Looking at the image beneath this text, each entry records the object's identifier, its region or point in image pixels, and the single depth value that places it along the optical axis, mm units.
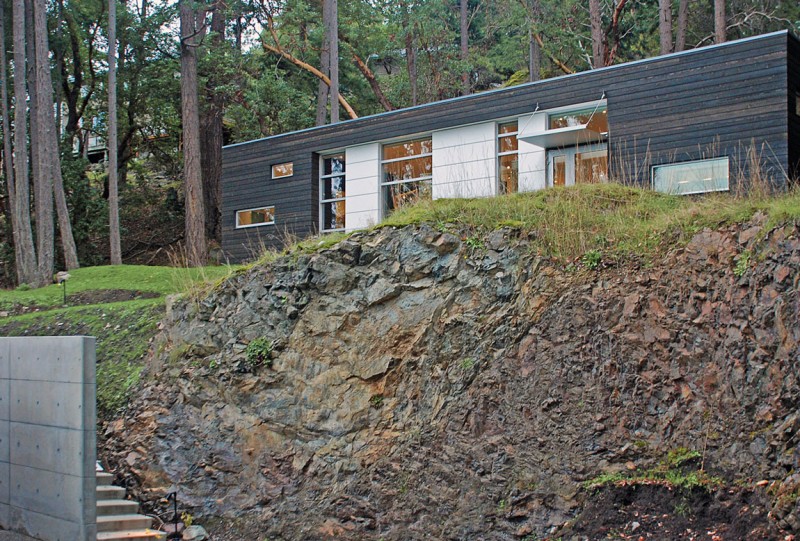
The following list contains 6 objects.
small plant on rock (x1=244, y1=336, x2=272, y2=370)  9711
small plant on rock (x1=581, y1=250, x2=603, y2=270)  8367
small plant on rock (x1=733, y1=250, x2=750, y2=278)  7199
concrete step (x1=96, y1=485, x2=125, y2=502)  9195
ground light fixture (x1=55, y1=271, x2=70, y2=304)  14331
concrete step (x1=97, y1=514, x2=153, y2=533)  8656
